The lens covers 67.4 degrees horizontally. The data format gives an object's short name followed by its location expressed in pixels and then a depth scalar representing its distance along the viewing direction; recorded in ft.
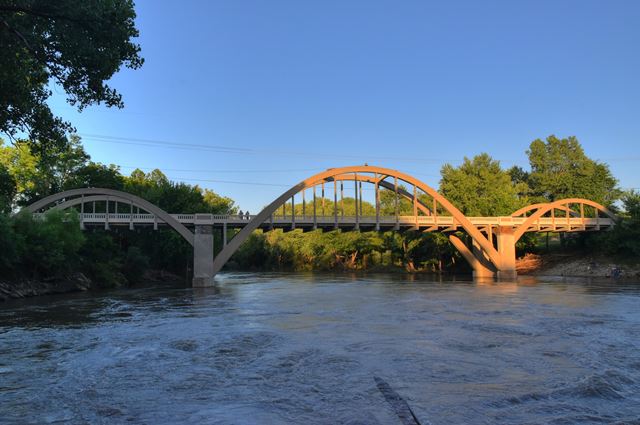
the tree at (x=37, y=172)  208.74
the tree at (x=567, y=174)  244.22
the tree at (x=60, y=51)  37.32
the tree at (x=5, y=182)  171.40
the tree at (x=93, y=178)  215.10
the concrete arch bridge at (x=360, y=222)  169.99
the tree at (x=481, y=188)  238.89
